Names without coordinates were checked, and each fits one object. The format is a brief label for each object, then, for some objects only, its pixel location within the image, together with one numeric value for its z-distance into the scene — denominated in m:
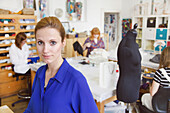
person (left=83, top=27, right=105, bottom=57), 4.28
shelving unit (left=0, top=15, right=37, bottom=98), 4.23
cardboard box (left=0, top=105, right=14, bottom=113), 1.55
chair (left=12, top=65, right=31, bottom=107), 3.85
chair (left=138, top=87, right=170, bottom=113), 2.09
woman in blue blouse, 1.00
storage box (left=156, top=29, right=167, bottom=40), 6.19
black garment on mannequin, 1.96
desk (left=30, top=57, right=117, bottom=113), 2.06
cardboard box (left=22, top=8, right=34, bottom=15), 4.53
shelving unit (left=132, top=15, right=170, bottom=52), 6.20
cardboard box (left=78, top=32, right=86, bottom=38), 5.99
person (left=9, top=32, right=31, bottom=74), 3.80
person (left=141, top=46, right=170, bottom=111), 2.12
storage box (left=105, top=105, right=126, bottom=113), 2.31
